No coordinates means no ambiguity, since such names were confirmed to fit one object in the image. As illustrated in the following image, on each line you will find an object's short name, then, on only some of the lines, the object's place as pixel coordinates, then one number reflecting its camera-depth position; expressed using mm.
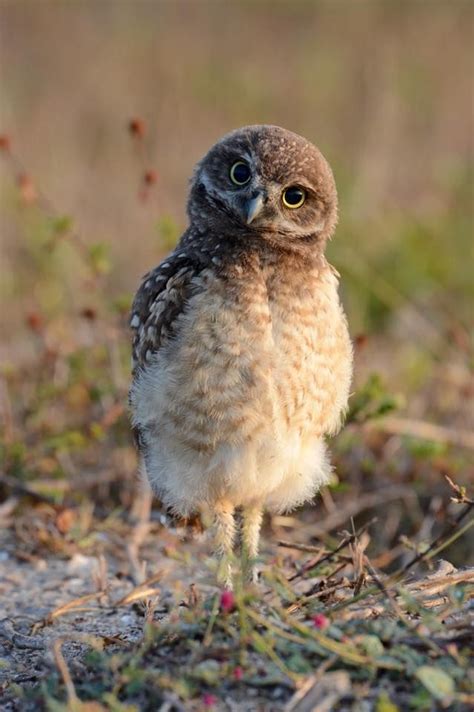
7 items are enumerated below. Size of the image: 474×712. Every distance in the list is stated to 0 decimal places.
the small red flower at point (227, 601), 5574
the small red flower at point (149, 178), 9273
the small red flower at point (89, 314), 9469
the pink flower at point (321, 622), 5434
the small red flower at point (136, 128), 9016
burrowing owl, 7207
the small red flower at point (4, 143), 9259
